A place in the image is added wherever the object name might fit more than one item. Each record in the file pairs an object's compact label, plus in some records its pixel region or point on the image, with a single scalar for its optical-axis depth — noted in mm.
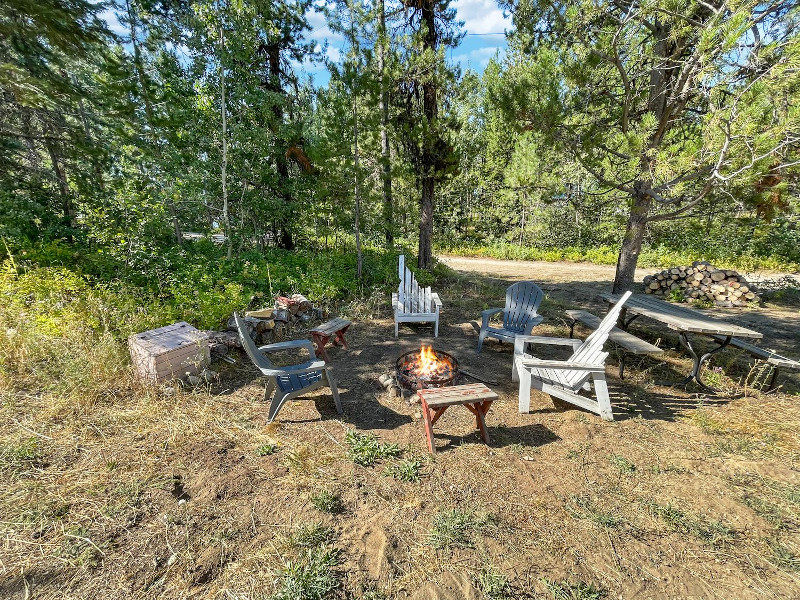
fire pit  3750
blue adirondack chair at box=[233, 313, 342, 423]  3150
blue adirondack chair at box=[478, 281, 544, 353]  4773
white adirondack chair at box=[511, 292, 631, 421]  3299
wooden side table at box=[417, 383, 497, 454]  2861
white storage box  3574
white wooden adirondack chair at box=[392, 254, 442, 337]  5465
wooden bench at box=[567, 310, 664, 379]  3637
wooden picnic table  3668
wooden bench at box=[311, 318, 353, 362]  4574
